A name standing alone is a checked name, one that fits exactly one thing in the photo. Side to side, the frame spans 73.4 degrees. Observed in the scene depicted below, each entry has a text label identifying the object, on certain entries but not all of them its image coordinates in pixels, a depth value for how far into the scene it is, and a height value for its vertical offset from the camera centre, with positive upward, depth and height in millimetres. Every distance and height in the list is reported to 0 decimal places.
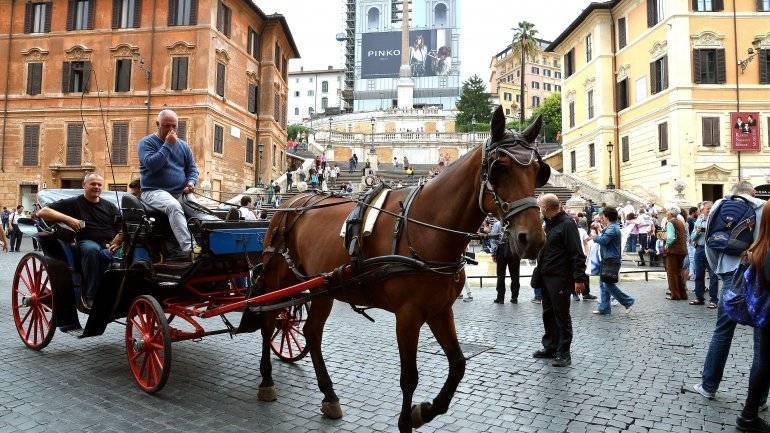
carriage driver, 5172 +700
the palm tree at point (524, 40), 50844 +20458
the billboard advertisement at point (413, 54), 96625 +35925
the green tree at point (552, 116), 62219 +15746
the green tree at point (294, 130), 80412 +17850
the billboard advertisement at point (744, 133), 26516 +5974
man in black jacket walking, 5941 -334
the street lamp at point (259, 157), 33969 +5613
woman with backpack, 3707 -916
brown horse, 3100 +33
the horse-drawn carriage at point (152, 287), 4723 -487
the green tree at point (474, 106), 71750 +19432
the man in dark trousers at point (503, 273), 10156 -537
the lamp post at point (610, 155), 30691 +5680
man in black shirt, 5676 +174
